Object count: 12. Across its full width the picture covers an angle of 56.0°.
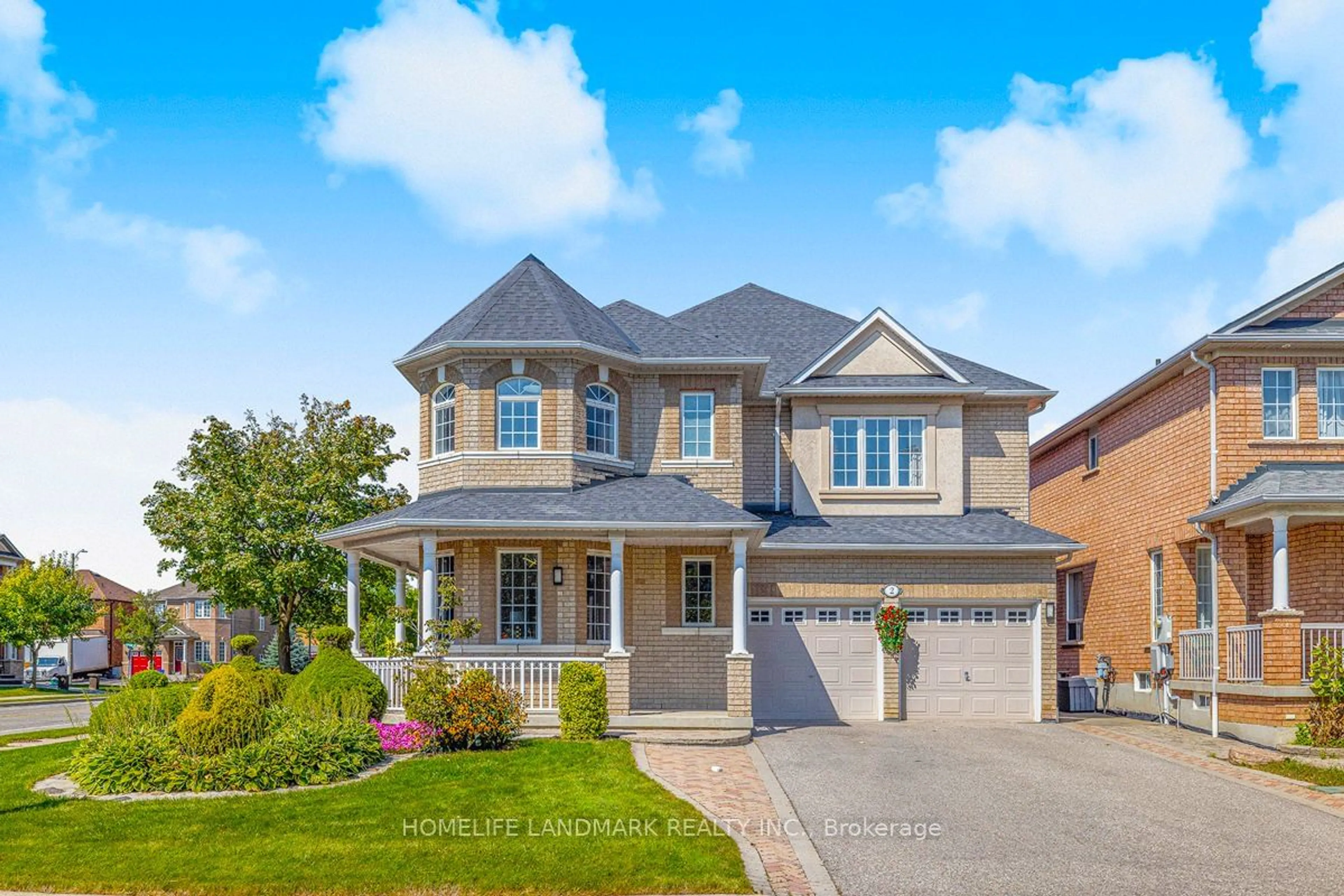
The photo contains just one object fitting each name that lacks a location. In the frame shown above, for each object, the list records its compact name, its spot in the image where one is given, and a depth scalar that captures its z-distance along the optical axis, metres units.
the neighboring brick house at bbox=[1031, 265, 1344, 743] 18.58
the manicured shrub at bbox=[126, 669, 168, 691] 19.30
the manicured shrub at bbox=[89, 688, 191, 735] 15.93
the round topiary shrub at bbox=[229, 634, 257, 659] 19.38
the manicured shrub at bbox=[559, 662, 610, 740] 17.47
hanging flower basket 21.77
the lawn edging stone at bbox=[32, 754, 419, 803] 13.50
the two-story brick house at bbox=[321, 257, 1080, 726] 21.11
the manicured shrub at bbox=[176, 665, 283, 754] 14.53
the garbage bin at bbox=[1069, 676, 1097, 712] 25.14
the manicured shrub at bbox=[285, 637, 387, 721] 16.72
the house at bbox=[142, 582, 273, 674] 72.69
